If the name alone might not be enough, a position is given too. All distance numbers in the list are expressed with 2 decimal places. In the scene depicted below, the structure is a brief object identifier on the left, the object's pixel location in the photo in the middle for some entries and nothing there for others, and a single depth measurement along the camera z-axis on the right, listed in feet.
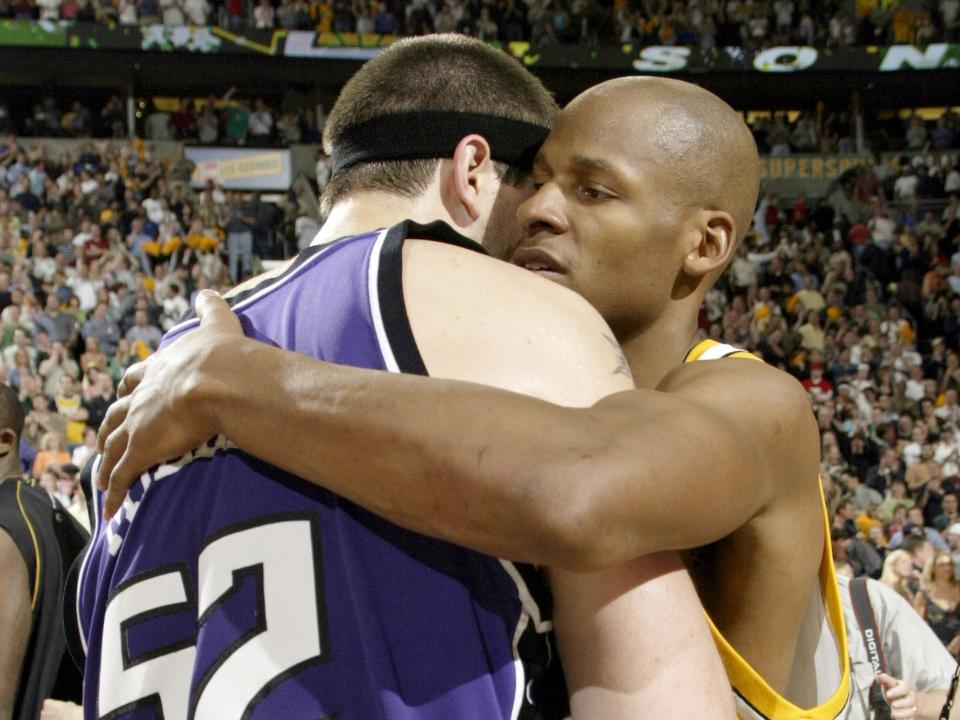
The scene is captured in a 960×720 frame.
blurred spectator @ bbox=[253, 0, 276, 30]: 75.25
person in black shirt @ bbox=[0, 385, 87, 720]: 12.50
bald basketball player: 4.48
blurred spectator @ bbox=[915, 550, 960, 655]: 23.04
